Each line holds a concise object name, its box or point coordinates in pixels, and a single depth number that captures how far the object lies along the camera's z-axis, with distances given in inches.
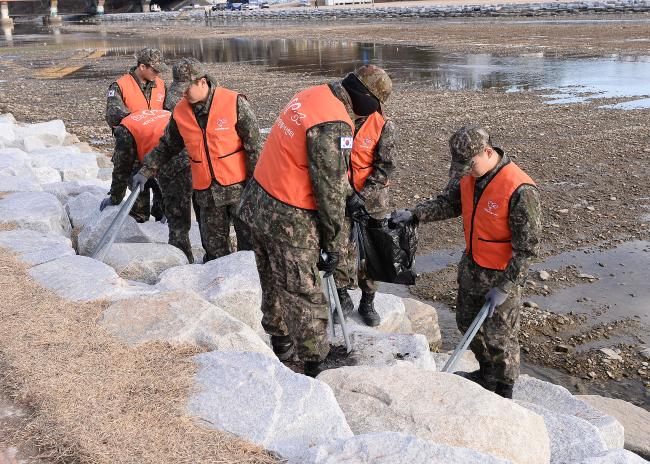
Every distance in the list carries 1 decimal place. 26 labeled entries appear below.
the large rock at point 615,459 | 118.6
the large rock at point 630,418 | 169.5
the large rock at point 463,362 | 199.6
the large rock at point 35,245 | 200.9
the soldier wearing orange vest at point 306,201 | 140.5
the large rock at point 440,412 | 125.6
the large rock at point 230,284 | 187.9
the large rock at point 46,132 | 424.2
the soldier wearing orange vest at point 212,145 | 193.2
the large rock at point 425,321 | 227.0
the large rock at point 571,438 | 138.6
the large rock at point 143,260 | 213.3
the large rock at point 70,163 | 343.1
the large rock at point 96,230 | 235.0
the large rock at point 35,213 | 232.2
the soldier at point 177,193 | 227.9
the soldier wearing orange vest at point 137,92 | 249.9
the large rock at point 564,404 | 158.1
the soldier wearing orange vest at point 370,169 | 186.1
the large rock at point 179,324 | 152.4
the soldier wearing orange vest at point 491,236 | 156.9
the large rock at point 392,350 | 178.7
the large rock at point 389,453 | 107.2
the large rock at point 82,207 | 261.7
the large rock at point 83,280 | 174.1
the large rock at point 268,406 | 117.3
